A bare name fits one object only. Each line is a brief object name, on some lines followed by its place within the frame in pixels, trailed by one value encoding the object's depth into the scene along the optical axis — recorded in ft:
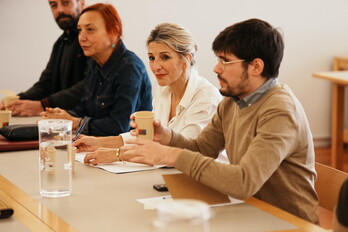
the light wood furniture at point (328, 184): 9.57
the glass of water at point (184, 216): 4.67
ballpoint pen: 12.09
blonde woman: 12.24
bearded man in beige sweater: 8.51
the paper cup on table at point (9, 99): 16.46
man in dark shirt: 16.72
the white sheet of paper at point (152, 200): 8.29
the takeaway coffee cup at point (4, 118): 13.32
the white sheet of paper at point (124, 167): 10.47
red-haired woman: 14.28
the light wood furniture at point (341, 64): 25.70
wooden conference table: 7.62
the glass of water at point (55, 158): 8.83
